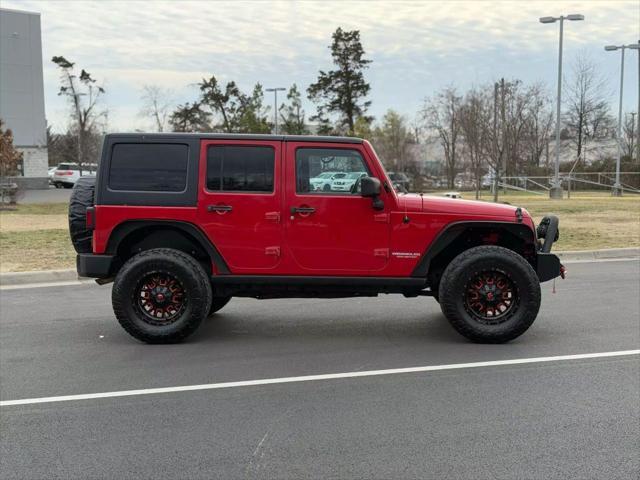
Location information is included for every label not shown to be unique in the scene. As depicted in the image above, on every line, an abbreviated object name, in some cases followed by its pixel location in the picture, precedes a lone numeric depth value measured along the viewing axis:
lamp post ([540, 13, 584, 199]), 28.56
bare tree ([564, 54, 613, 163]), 47.84
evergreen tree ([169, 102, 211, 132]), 59.69
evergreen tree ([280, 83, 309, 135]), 56.44
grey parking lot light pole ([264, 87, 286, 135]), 50.58
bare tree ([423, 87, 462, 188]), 47.62
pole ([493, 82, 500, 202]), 27.81
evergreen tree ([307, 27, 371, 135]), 62.88
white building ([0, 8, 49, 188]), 43.28
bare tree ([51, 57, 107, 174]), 49.72
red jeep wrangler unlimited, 5.98
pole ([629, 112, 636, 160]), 59.72
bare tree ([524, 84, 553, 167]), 47.67
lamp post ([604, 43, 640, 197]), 31.84
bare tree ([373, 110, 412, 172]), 55.44
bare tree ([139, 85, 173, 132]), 55.91
